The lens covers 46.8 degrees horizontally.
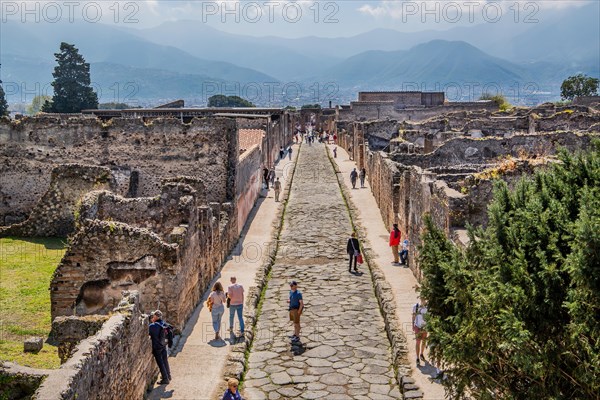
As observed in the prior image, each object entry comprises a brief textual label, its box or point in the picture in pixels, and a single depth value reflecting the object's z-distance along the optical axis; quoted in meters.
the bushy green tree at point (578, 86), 82.38
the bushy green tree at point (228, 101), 109.69
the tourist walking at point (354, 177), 35.19
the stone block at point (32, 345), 12.34
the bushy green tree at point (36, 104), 105.50
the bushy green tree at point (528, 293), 6.48
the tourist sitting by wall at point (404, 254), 19.33
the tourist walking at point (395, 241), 19.58
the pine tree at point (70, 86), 70.38
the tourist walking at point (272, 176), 35.62
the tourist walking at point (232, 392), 9.41
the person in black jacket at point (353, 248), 18.94
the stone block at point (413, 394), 10.91
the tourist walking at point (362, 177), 35.41
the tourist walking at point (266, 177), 34.90
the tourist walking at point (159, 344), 11.08
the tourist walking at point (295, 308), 13.62
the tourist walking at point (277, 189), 30.79
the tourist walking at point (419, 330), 12.05
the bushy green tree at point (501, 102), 67.83
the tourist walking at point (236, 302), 13.61
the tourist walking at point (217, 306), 13.45
